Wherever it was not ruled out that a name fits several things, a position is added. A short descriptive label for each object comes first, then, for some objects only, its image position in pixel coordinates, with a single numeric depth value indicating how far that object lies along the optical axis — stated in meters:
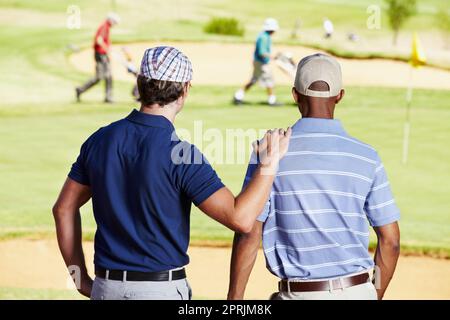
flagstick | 14.90
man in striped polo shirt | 4.83
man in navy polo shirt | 4.51
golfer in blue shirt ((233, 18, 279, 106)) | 21.17
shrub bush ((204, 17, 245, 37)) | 40.72
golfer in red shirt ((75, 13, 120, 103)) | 21.56
